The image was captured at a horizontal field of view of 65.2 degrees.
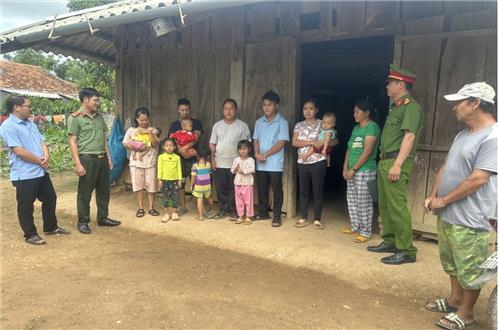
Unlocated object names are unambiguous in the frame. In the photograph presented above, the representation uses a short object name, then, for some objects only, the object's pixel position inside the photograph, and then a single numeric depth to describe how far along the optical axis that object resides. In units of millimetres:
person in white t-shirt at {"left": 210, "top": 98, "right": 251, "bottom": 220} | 5199
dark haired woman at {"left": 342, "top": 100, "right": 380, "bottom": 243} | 4301
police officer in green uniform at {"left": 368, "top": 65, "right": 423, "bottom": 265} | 3605
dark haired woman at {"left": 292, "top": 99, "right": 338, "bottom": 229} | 4801
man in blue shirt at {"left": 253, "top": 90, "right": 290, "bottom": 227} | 4957
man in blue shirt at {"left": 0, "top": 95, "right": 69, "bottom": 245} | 4207
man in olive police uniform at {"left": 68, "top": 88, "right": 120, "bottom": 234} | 4742
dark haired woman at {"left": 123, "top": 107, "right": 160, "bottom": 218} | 5461
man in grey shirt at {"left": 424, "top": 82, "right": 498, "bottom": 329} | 2543
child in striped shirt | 5230
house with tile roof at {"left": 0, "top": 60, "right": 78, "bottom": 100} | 22266
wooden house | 4012
